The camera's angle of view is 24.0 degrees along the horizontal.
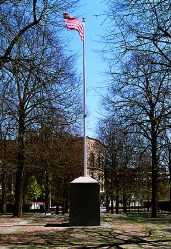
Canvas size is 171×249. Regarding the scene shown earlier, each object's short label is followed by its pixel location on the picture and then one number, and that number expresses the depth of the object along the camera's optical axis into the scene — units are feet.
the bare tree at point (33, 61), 39.42
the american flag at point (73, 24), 49.42
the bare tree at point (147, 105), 50.27
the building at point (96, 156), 138.00
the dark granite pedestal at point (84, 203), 56.39
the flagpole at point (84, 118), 62.95
